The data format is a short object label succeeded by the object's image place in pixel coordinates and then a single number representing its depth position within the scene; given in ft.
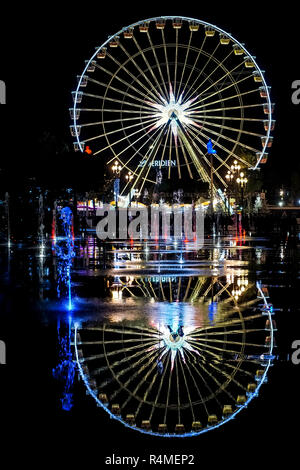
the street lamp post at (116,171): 230.48
